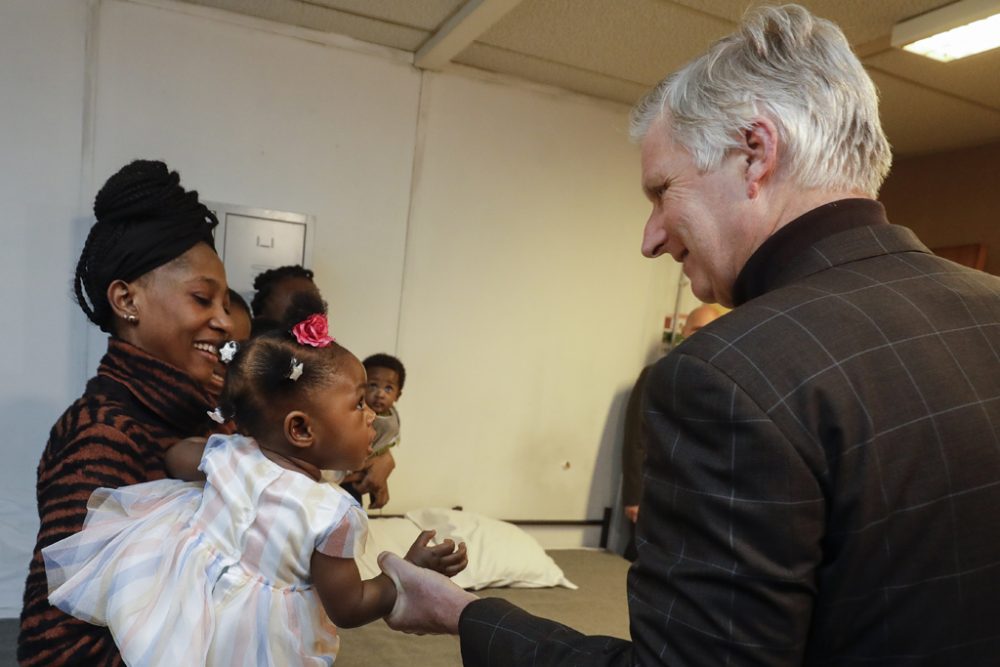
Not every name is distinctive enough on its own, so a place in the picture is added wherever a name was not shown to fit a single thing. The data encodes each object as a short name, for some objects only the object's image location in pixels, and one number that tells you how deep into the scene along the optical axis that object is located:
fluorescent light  1.94
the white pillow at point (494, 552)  2.65
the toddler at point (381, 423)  2.22
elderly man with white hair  0.65
